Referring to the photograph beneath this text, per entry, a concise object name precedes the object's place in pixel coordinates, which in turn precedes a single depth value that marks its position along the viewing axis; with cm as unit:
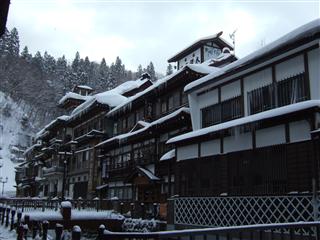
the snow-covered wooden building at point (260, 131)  1655
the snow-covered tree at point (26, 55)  13312
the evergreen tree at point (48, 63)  13138
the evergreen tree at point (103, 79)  10481
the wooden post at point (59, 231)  1359
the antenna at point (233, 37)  4153
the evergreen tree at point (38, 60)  12988
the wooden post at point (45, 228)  1542
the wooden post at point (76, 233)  991
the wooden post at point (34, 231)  1792
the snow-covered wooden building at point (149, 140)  3119
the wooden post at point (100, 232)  553
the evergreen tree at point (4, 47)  12743
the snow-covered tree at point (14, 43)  12975
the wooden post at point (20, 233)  1376
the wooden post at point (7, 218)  2213
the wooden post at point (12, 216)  1992
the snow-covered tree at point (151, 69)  11346
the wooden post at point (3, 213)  2418
